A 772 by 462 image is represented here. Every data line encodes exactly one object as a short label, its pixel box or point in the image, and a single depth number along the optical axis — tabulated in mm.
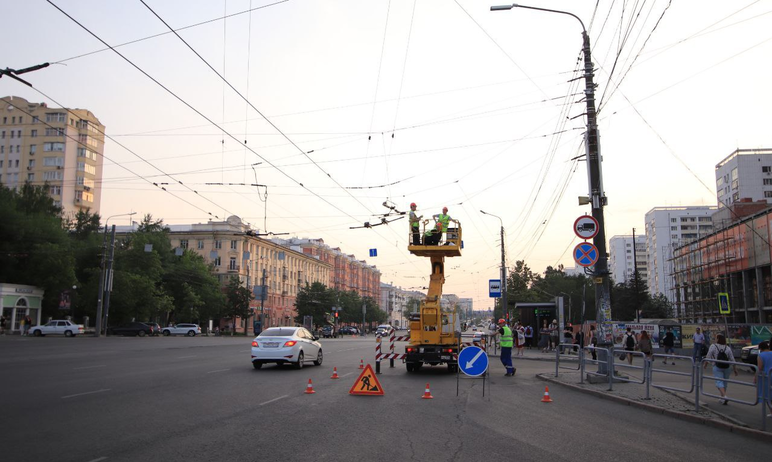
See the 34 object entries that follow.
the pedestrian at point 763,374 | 9906
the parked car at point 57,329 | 50375
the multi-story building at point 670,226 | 152000
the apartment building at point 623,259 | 192000
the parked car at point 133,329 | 57656
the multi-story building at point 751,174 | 93000
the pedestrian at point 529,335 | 39062
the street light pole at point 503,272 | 40750
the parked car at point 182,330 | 65000
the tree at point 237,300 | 79688
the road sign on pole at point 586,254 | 15672
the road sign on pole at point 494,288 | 37094
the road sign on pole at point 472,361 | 12984
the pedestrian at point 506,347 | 19812
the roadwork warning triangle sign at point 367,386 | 13484
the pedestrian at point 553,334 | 37494
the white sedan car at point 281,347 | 20094
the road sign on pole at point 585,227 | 16062
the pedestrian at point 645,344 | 22875
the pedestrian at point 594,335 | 19528
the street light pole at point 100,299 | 49719
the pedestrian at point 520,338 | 32191
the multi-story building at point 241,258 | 88562
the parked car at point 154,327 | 58894
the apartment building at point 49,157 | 86875
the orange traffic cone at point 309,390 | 13406
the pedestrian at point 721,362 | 11977
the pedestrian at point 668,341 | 26161
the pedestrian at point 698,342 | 21500
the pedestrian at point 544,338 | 37438
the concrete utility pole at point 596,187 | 17031
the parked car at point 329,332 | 75938
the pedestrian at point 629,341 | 24391
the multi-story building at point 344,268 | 120125
